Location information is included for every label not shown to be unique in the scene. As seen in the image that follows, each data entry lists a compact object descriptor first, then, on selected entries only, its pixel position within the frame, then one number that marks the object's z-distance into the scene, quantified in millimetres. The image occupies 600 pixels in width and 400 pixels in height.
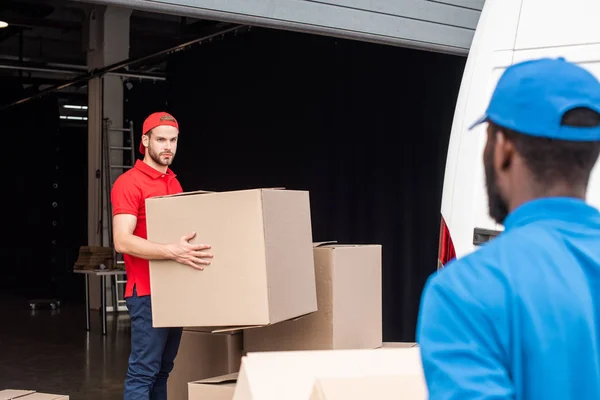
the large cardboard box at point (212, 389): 3115
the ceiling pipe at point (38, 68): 13133
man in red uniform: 3449
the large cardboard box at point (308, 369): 1938
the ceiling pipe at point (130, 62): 9008
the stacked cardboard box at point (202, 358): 3779
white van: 2504
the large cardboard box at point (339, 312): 3471
